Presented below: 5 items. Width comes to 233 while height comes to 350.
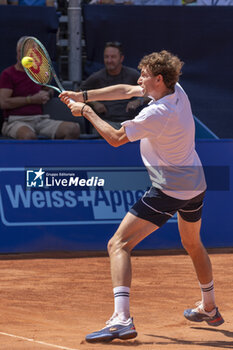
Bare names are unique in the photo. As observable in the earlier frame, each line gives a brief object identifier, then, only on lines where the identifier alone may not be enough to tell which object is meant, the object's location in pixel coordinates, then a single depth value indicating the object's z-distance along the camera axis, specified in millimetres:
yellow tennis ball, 11224
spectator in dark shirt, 17016
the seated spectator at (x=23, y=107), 16422
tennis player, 8992
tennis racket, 11312
